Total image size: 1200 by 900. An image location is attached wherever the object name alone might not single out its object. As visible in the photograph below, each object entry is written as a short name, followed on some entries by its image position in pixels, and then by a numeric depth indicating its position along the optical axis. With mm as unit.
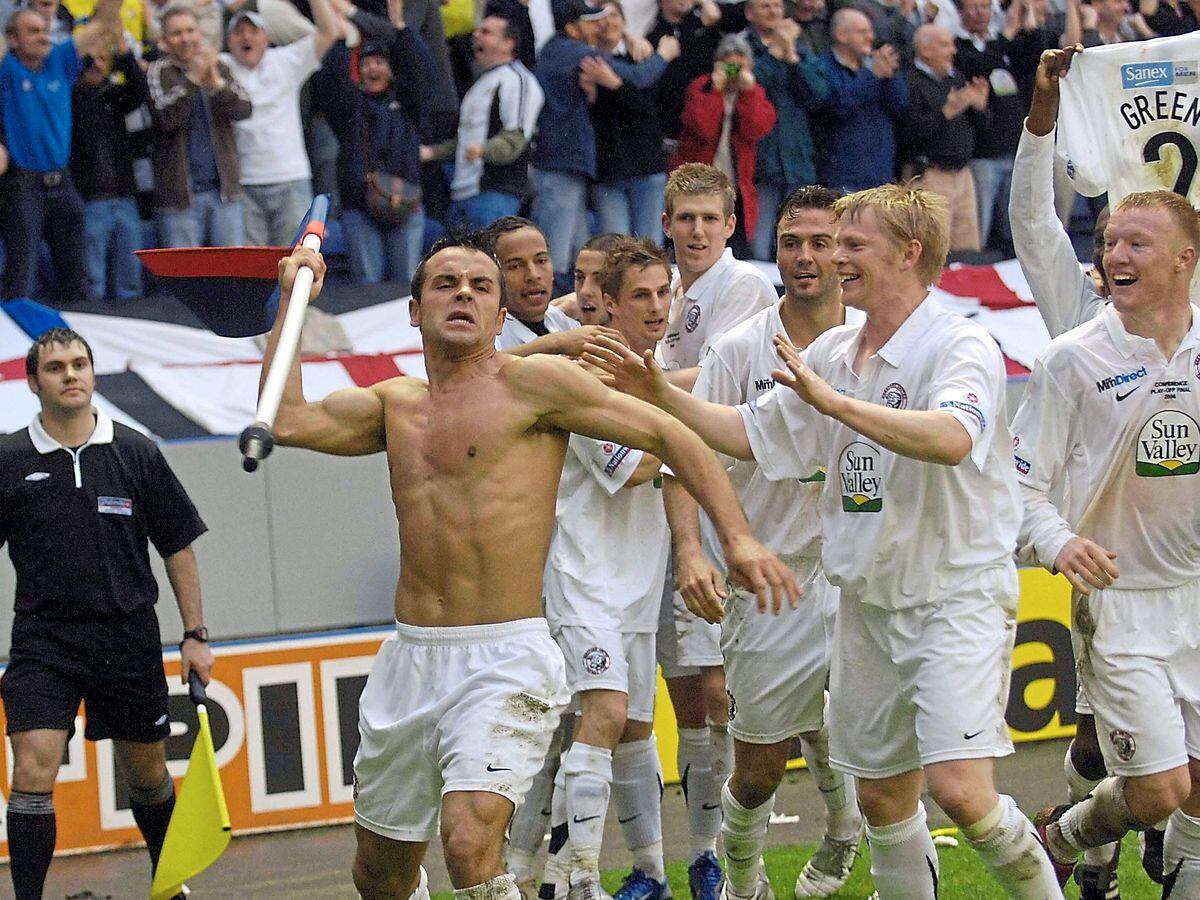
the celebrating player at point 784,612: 11844
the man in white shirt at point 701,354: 13289
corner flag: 10180
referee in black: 13023
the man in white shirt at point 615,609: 11953
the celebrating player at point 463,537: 9375
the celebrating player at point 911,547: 9562
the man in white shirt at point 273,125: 20500
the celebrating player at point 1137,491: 10680
